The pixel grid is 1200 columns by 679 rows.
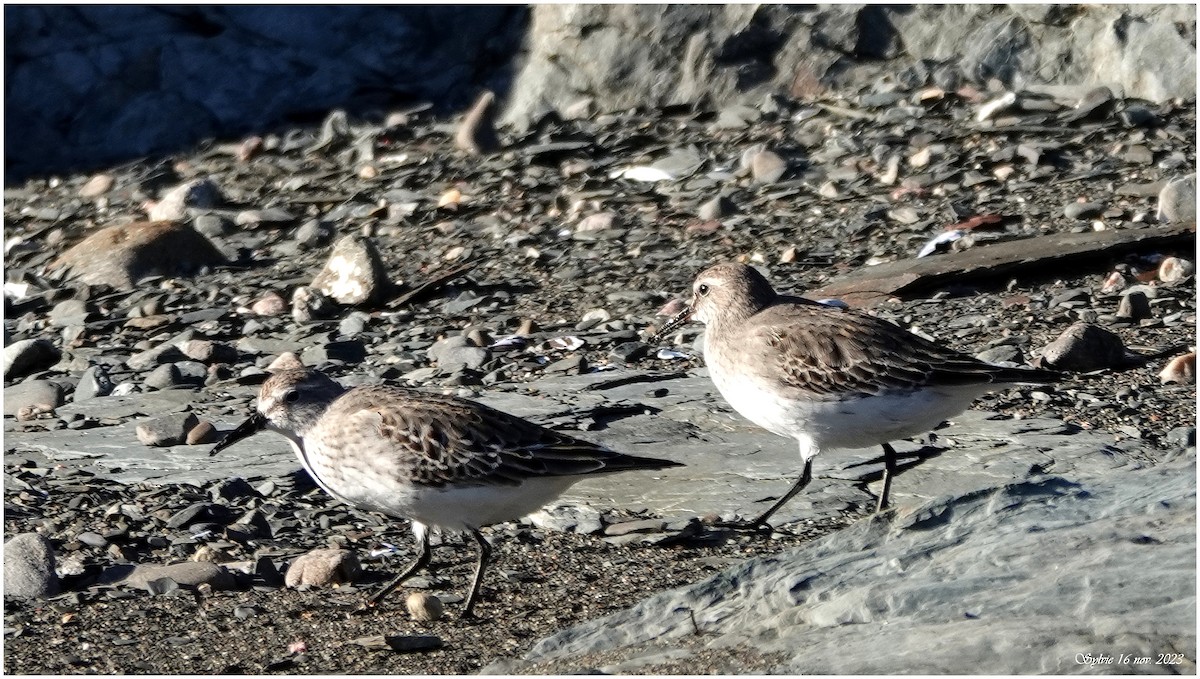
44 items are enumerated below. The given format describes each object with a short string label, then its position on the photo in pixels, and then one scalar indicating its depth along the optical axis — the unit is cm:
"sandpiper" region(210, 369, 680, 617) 1162
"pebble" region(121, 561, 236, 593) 1190
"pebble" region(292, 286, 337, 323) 1911
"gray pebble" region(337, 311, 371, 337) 1850
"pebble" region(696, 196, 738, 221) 2175
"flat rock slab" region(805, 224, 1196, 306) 1787
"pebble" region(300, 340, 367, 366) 1759
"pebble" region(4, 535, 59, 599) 1177
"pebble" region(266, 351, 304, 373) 1731
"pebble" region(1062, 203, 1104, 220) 1997
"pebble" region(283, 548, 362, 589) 1207
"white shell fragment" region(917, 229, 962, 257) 1933
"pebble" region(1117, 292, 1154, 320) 1675
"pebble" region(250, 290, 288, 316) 1953
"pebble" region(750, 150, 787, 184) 2280
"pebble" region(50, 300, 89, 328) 1964
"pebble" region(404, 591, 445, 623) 1153
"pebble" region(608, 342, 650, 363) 1703
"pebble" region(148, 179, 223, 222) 2444
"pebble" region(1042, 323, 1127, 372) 1548
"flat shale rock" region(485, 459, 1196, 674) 851
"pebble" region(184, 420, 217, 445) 1509
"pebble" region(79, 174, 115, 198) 2650
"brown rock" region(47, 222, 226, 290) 2106
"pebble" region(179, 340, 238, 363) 1781
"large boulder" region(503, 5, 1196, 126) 2423
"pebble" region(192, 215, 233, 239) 2314
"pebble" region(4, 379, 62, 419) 1648
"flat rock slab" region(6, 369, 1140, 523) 1337
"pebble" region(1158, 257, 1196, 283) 1778
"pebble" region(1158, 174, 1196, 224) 1934
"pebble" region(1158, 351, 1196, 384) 1515
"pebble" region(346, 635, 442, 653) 1080
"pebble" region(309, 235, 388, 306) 1930
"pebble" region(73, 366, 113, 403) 1692
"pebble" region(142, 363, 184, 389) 1708
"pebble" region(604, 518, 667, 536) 1288
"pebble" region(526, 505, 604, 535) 1302
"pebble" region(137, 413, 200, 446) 1505
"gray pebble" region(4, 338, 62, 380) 1798
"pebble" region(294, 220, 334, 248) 2258
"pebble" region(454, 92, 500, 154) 2577
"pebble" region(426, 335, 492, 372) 1708
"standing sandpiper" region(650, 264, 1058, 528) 1252
